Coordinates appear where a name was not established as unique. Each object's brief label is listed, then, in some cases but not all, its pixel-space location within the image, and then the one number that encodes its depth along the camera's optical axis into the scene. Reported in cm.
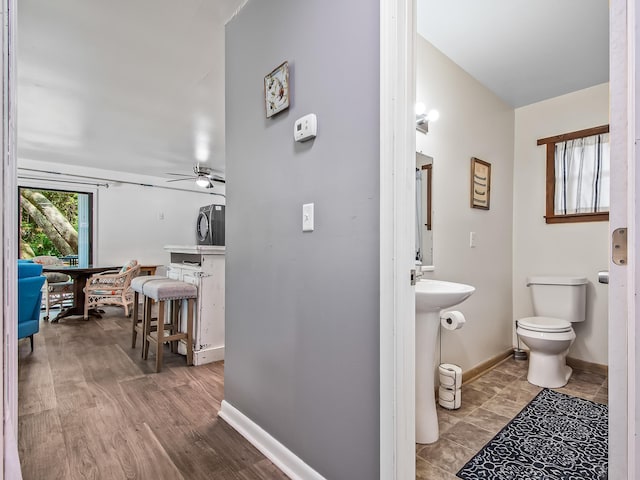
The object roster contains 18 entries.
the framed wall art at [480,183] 255
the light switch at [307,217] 139
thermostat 137
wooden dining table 449
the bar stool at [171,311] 263
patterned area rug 148
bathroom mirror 218
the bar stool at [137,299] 294
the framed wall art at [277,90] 151
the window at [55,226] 565
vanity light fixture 209
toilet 237
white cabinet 286
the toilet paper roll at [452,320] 189
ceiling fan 500
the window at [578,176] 269
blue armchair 277
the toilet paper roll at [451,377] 201
